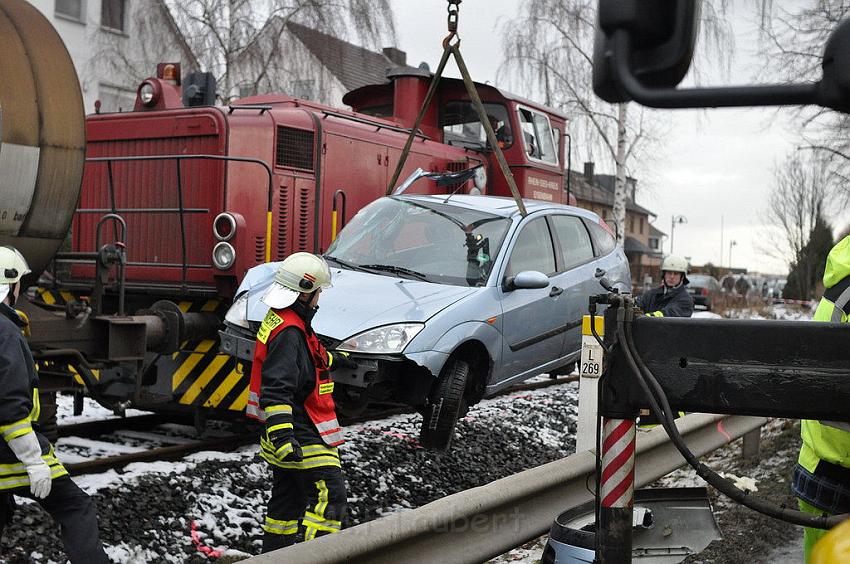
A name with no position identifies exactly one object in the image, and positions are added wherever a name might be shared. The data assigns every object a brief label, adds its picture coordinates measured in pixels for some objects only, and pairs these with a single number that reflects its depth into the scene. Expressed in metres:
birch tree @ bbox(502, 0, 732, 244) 24.66
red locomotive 7.21
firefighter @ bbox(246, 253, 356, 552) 4.51
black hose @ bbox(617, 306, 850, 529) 2.53
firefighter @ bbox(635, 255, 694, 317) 8.59
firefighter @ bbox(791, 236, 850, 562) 3.20
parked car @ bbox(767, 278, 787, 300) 53.14
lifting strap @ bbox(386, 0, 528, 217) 6.73
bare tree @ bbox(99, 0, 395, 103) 21.59
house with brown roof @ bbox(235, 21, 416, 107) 21.89
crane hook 6.59
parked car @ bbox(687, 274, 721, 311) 31.92
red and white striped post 2.67
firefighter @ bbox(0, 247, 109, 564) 4.01
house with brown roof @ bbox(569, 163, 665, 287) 48.28
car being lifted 6.41
